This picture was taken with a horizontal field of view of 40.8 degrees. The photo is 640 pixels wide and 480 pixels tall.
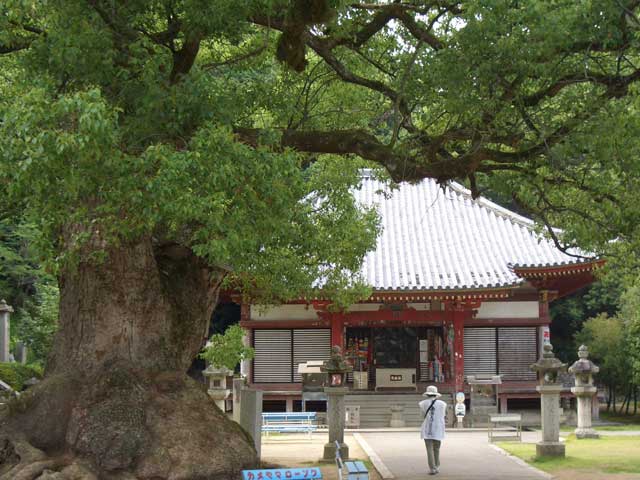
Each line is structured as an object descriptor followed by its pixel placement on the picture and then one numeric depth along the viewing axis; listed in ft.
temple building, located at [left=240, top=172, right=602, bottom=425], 83.25
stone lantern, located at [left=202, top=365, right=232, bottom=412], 67.04
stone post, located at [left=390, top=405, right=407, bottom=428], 80.07
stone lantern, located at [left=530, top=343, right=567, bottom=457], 49.75
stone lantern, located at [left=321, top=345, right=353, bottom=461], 49.70
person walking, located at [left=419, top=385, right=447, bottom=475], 43.91
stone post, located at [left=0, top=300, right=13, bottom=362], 65.41
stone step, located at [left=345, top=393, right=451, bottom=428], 82.12
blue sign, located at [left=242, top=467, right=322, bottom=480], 28.48
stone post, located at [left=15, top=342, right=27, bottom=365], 100.25
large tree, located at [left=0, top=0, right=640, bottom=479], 26.30
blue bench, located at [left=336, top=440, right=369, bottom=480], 29.17
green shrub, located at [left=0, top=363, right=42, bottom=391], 61.93
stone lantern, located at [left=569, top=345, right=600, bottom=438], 66.28
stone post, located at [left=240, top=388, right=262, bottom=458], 42.68
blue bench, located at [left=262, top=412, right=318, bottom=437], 70.18
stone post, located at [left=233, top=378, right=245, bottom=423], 62.19
